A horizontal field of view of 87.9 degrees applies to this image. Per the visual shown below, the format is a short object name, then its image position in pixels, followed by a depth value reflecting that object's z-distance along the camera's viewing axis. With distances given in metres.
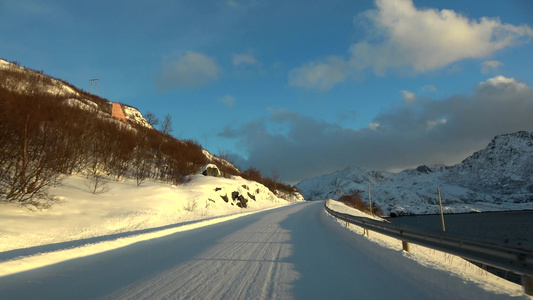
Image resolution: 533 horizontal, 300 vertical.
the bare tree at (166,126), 47.56
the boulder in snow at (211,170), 46.69
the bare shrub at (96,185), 20.94
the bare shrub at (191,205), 27.60
